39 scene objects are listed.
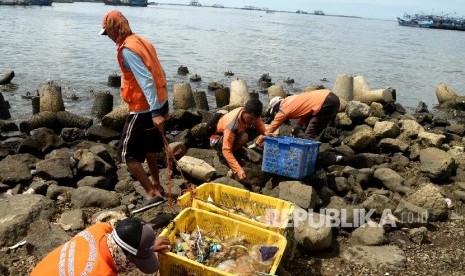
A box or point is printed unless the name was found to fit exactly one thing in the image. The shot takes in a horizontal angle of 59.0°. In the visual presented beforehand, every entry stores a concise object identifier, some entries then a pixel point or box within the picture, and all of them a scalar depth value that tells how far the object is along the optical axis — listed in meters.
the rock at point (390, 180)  6.39
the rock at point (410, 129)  9.30
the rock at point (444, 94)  16.64
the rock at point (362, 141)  8.23
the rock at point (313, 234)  4.45
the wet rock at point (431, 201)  5.54
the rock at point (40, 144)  7.58
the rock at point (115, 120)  8.85
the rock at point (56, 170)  6.05
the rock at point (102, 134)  8.57
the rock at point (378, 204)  5.52
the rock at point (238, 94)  12.64
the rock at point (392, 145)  8.38
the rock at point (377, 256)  4.35
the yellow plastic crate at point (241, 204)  4.27
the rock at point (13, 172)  5.93
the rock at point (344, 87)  13.59
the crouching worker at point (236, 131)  5.77
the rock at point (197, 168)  5.98
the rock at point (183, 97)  12.20
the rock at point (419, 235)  4.93
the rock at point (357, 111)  10.53
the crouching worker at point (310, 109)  6.75
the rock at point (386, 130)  9.20
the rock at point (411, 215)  5.24
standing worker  4.29
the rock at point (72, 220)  4.58
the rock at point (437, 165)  7.03
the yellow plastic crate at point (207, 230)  3.35
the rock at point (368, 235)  4.80
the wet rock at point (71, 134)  8.85
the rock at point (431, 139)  8.70
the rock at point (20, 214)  4.30
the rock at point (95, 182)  5.88
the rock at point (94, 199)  5.21
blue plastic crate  5.54
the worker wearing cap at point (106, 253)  2.38
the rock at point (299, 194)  5.18
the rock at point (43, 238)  4.09
